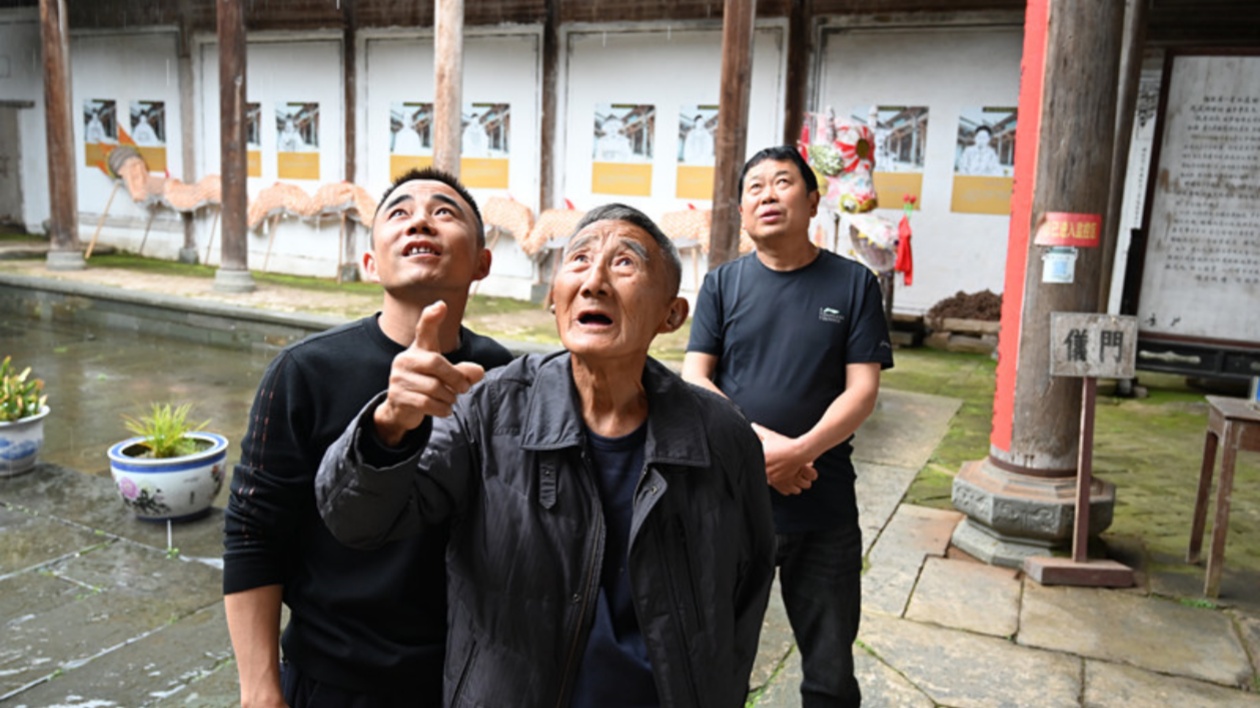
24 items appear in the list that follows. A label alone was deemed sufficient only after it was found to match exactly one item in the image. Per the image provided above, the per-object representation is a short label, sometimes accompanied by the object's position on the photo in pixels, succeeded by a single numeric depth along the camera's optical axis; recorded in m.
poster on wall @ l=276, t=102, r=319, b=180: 15.13
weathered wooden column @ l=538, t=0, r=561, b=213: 13.14
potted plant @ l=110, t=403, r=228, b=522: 4.55
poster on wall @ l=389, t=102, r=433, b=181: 14.24
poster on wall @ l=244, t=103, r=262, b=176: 15.58
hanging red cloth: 9.90
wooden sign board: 4.21
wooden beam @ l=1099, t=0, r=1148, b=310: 8.24
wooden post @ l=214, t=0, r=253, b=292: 12.27
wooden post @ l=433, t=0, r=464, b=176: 9.92
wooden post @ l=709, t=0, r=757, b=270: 8.35
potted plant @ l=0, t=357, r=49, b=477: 5.18
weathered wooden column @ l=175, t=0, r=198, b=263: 15.93
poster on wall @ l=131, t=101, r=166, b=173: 16.48
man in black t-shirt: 2.66
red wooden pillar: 4.32
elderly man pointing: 1.51
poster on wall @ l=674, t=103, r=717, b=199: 12.27
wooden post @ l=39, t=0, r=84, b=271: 13.64
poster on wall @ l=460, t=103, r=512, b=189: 13.72
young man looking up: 1.76
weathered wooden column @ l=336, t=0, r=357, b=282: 14.45
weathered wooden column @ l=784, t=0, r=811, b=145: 11.50
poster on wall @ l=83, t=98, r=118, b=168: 16.97
